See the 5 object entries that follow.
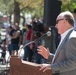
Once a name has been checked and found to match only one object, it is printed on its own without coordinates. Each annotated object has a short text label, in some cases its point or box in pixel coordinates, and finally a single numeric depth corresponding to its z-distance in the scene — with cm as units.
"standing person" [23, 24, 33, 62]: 1187
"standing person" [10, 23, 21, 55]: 1307
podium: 337
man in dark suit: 324
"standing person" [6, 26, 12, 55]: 1338
